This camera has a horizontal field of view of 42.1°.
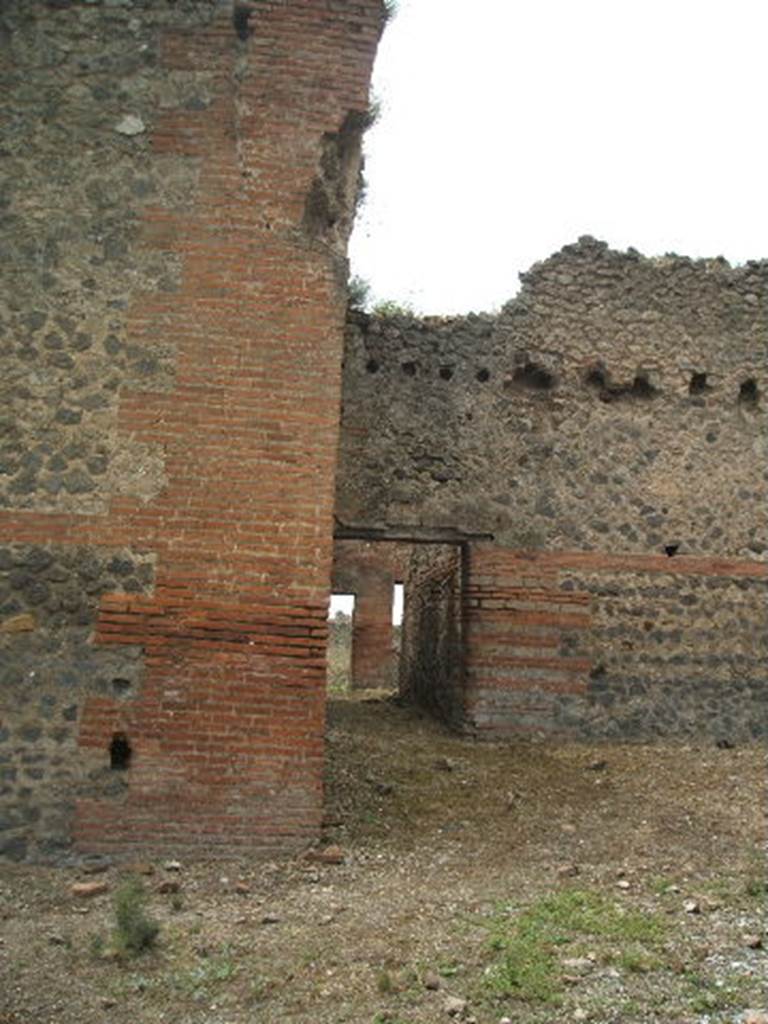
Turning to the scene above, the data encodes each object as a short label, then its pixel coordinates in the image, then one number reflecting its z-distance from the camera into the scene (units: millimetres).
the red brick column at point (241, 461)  5930
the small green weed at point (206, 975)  4242
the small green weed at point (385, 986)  4134
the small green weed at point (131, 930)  4535
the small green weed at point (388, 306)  17281
